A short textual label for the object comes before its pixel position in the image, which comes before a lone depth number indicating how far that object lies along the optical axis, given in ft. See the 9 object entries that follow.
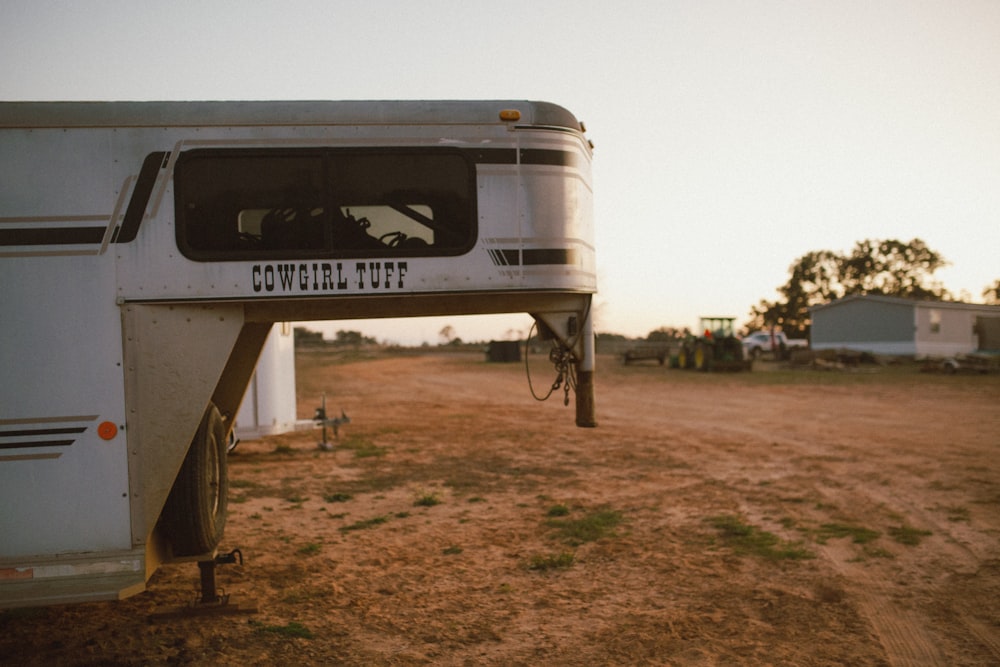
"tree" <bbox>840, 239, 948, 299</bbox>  216.33
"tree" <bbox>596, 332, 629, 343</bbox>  202.16
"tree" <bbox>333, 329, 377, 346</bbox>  226.79
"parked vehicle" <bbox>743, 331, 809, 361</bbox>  135.33
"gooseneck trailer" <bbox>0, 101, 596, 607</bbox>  13.16
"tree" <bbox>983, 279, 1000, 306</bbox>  217.56
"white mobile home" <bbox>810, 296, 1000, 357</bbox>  114.93
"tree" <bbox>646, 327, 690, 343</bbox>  168.49
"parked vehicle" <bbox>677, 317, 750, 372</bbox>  95.25
